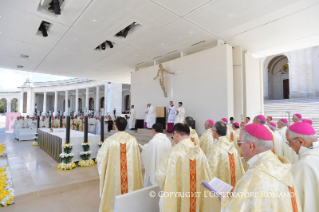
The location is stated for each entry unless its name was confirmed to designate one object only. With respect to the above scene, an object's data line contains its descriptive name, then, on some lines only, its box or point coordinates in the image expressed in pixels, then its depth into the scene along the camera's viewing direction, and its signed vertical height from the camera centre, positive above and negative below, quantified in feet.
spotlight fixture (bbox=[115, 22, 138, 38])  26.17 +11.54
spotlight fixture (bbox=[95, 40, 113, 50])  31.58 +11.31
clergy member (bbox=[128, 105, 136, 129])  39.73 -1.67
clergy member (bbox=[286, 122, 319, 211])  5.17 -1.63
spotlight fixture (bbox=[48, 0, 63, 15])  19.26 +10.74
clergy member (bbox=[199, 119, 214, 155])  14.03 -2.18
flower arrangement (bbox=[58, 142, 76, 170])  17.65 -4.39
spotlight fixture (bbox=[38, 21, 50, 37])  24.89 +11.19
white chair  6.66 -3.39
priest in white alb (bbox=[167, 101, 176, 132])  32.58 -0.96
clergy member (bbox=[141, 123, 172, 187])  11.85 -2.46
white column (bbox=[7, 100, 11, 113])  117.59 +3.74
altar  19.64 -3.54
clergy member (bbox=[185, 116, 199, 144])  14.55 -1.74
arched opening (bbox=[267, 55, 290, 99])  73.56 +12.91
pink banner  54.25 -2.18
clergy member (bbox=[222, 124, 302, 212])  4.01 -1.69
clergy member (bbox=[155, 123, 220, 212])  7.17 -2.49
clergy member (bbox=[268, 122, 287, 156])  14.88 -2.55
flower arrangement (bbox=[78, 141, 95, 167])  18.93 -4.53
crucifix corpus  36.68 +7.15
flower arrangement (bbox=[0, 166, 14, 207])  11.29 -4.98
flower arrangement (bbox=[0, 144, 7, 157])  23.00 -4.93
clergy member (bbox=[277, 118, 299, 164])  14.15 -3.04
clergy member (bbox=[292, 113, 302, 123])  16.12 -0.64
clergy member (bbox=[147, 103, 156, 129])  37.89 -1.00
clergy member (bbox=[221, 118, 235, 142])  16.65 -2.05
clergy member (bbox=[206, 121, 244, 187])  8.96 -2.40
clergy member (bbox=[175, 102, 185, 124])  30.76 -0.50
